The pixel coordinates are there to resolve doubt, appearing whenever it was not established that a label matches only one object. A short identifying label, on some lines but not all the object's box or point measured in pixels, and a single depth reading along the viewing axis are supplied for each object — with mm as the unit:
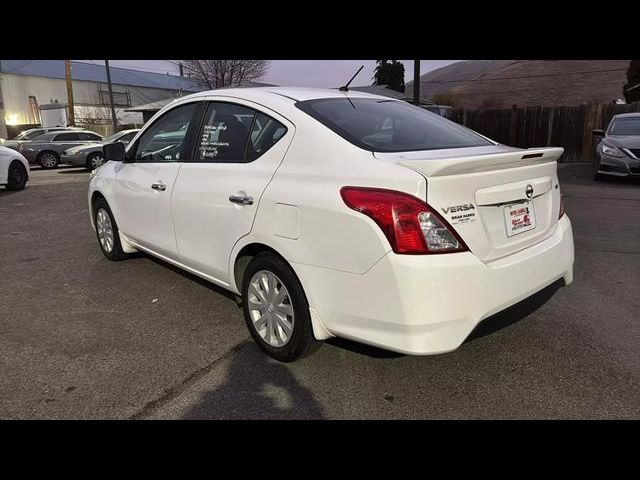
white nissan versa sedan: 2246
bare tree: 34656
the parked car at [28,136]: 19470
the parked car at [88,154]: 16861
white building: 38844
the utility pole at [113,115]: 29523
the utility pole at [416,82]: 12079
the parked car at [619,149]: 10156
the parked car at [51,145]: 18875
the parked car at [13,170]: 10938
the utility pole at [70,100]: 29031
